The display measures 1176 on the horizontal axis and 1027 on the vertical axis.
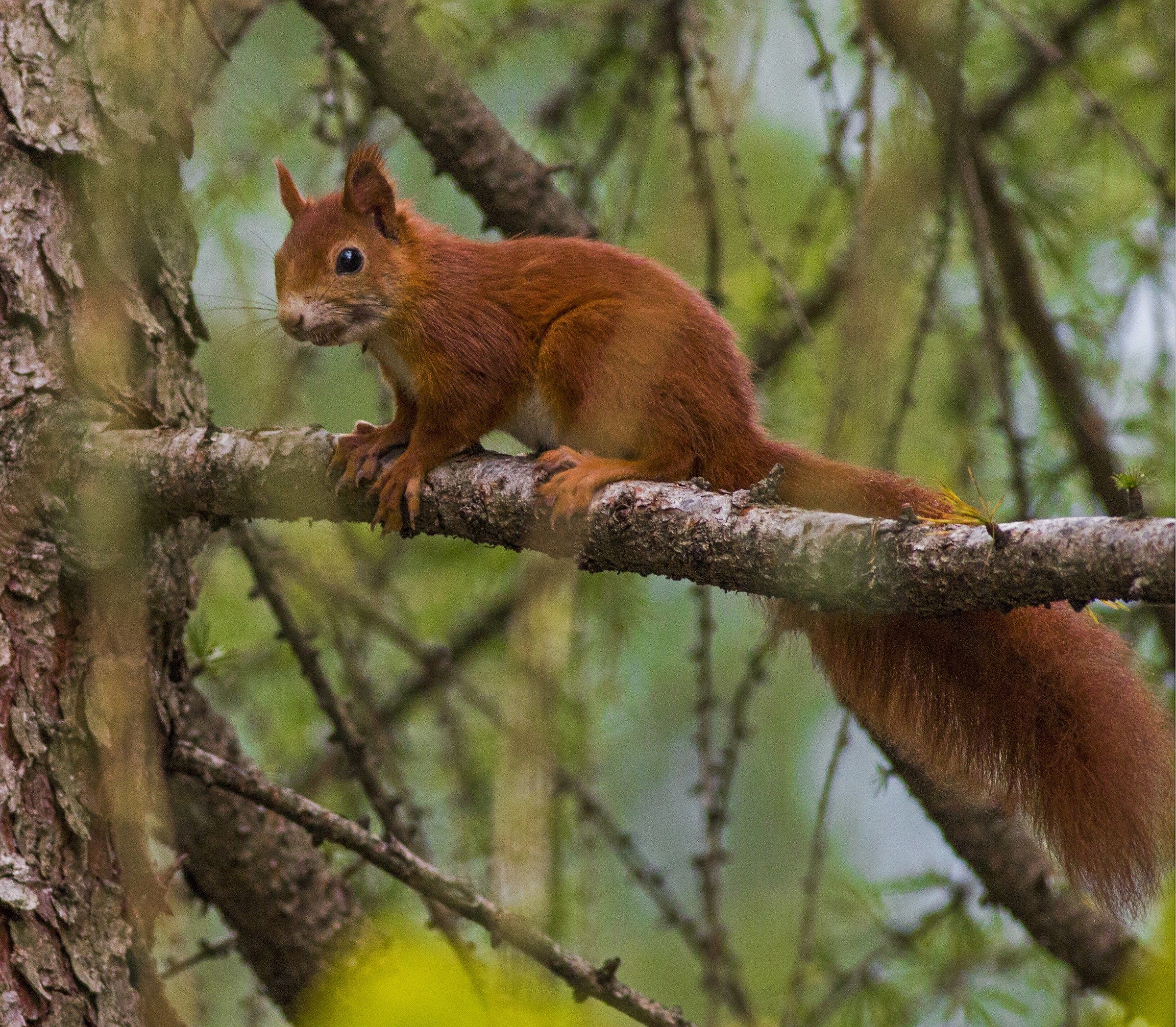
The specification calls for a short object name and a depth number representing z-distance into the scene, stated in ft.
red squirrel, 31.10
